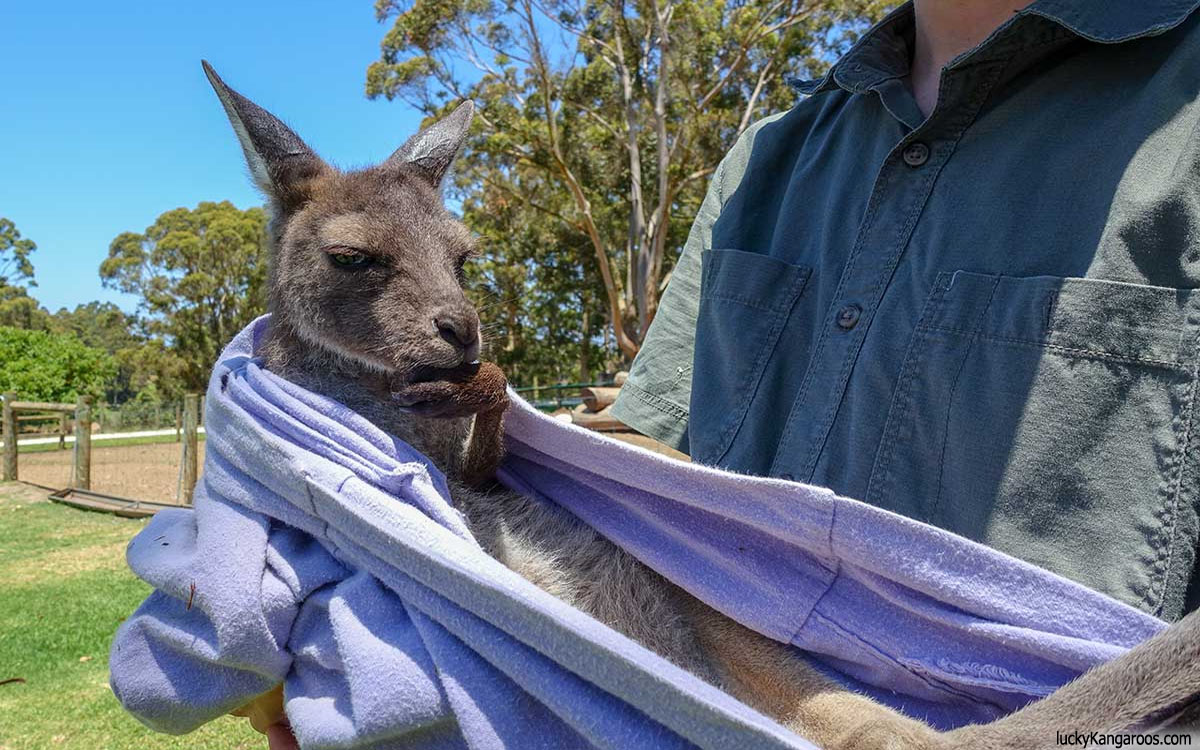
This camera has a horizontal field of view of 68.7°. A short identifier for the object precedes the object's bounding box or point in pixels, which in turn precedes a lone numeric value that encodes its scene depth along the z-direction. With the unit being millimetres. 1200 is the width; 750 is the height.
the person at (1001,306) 321
